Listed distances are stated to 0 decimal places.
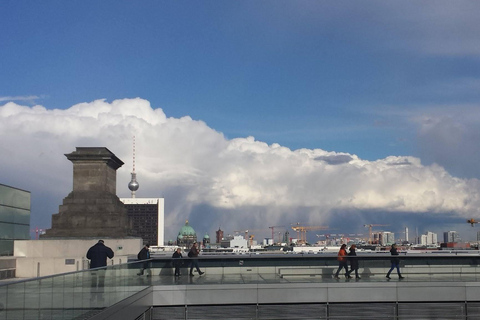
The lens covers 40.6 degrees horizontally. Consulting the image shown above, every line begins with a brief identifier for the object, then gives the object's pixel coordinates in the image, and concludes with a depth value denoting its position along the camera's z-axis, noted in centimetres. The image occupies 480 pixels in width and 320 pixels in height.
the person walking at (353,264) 2397
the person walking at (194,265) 2425
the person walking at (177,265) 2432
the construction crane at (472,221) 9806
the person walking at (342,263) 2408
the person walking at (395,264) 2385
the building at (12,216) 3388
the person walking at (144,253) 2698
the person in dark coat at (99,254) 2070
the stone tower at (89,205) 3494
